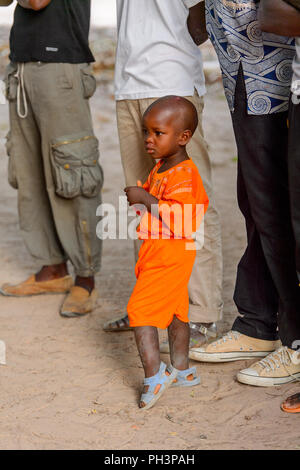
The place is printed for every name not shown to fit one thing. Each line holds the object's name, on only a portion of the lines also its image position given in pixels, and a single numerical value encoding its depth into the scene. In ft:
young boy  19.22
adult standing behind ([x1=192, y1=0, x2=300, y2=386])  19.36
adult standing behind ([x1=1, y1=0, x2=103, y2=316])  27.04
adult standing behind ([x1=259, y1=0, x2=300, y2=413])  16.99
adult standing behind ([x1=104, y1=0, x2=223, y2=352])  21.95
